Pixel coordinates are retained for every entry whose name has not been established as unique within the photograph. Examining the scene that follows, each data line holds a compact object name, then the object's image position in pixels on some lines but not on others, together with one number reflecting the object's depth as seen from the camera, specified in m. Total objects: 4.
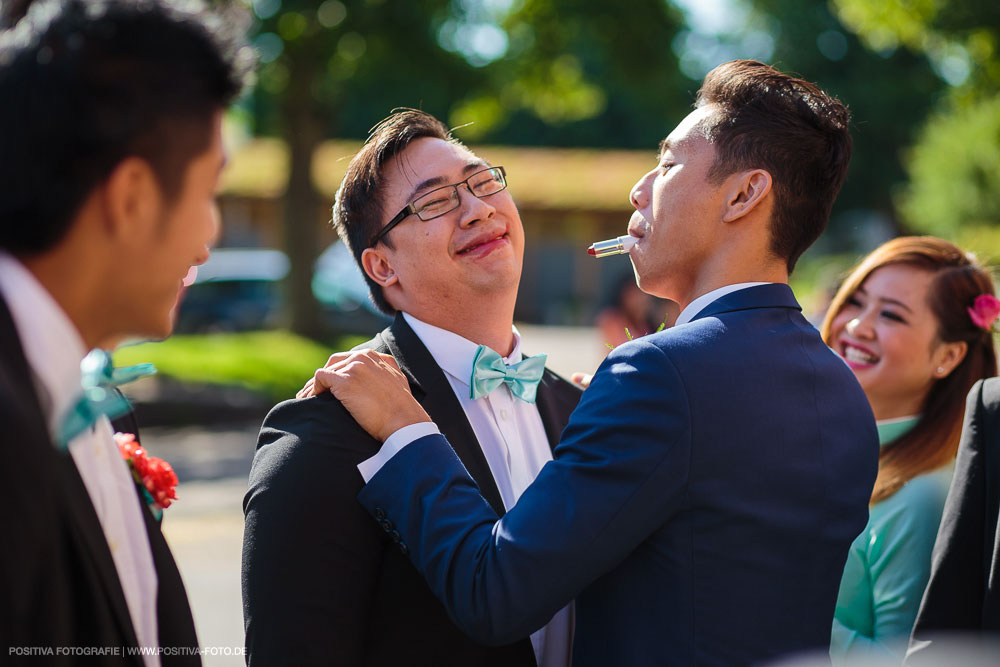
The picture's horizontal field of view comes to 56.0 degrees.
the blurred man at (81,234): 1.08
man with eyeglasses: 1.93
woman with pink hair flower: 2.82
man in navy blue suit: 1.68
